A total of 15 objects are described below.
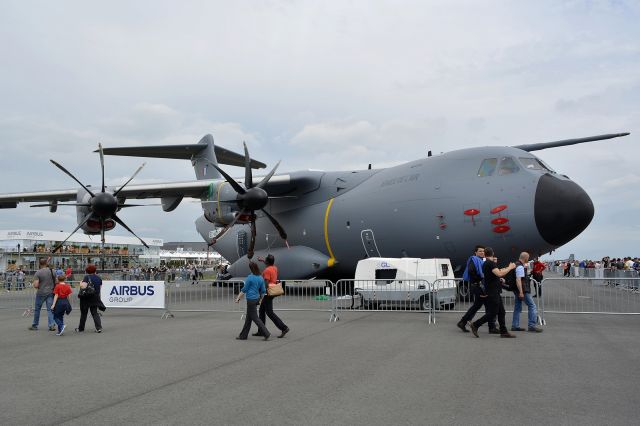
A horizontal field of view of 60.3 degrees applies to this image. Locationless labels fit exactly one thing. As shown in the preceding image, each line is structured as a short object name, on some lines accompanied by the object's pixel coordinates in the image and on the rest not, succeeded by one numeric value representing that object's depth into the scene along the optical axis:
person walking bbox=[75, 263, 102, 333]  11.59
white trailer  14.60
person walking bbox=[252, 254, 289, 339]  10.43
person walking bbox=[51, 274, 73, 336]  11.26
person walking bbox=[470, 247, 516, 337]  10.27
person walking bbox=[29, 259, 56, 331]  12.16
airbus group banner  14.85
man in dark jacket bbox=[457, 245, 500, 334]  10.62
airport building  50.44
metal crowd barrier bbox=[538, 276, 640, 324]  14.52
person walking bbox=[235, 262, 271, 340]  10.12
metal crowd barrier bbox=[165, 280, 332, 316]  15.94
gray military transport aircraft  14.80
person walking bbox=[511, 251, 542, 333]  10.85
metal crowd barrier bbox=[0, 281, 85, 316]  17.22
